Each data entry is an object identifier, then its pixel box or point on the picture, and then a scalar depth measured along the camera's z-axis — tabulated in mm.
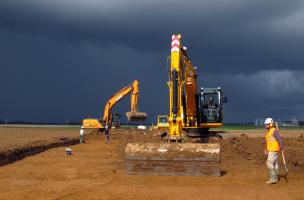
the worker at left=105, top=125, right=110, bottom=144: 35969
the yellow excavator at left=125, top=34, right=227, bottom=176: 14852
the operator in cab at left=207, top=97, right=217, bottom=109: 25839
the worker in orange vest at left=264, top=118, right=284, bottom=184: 13242
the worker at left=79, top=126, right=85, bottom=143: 36500
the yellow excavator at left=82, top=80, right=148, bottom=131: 43497
